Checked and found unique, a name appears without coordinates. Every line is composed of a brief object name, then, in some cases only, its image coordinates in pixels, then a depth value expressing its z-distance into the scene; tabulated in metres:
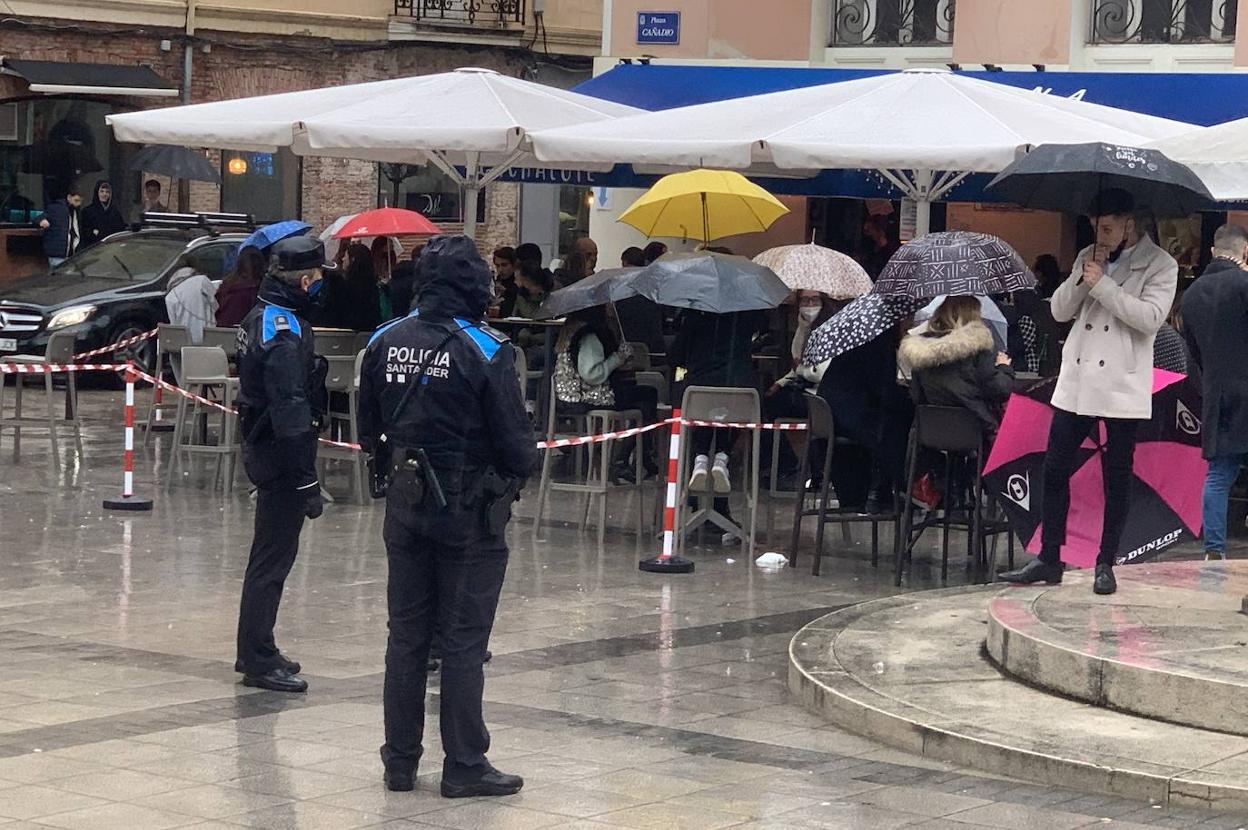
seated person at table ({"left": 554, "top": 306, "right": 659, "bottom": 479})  13.73
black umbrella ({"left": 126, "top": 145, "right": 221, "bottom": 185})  27.31
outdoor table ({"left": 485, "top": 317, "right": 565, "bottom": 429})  15.49
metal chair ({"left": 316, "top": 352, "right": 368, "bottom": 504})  14.84
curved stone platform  7.39
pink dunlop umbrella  11.35
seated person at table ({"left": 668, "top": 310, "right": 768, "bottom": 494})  13.23
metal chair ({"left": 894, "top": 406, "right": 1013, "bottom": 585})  11.62
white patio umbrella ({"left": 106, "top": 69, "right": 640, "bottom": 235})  15.77
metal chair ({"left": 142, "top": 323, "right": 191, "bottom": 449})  16.62
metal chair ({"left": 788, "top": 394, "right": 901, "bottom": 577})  12.30
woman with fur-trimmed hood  11.58
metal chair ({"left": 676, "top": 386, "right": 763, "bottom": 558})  12.75
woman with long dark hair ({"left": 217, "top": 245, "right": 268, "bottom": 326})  16.36
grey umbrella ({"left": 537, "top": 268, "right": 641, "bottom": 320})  13.13
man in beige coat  9.75
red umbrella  17.78
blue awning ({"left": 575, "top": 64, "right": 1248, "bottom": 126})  18.89
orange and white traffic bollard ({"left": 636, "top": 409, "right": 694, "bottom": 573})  12.28
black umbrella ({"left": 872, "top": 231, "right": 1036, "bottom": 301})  11.65
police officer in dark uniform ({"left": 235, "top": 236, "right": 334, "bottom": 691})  8.80
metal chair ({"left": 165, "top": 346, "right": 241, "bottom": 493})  14.94
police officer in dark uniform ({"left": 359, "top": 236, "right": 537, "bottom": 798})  7.18
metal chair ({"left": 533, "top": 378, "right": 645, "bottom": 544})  13.25
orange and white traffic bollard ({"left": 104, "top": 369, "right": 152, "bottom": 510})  13.96
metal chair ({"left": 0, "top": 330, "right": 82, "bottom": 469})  15.75
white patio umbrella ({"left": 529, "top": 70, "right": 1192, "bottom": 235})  13.95
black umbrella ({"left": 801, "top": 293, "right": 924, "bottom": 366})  12.12
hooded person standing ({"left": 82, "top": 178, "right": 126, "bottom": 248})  28.12
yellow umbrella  15.92
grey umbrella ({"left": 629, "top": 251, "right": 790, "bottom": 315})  12.86
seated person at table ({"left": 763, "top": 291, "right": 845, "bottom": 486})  13.80
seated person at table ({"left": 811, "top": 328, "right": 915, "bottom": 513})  12.34
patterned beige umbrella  14.19
